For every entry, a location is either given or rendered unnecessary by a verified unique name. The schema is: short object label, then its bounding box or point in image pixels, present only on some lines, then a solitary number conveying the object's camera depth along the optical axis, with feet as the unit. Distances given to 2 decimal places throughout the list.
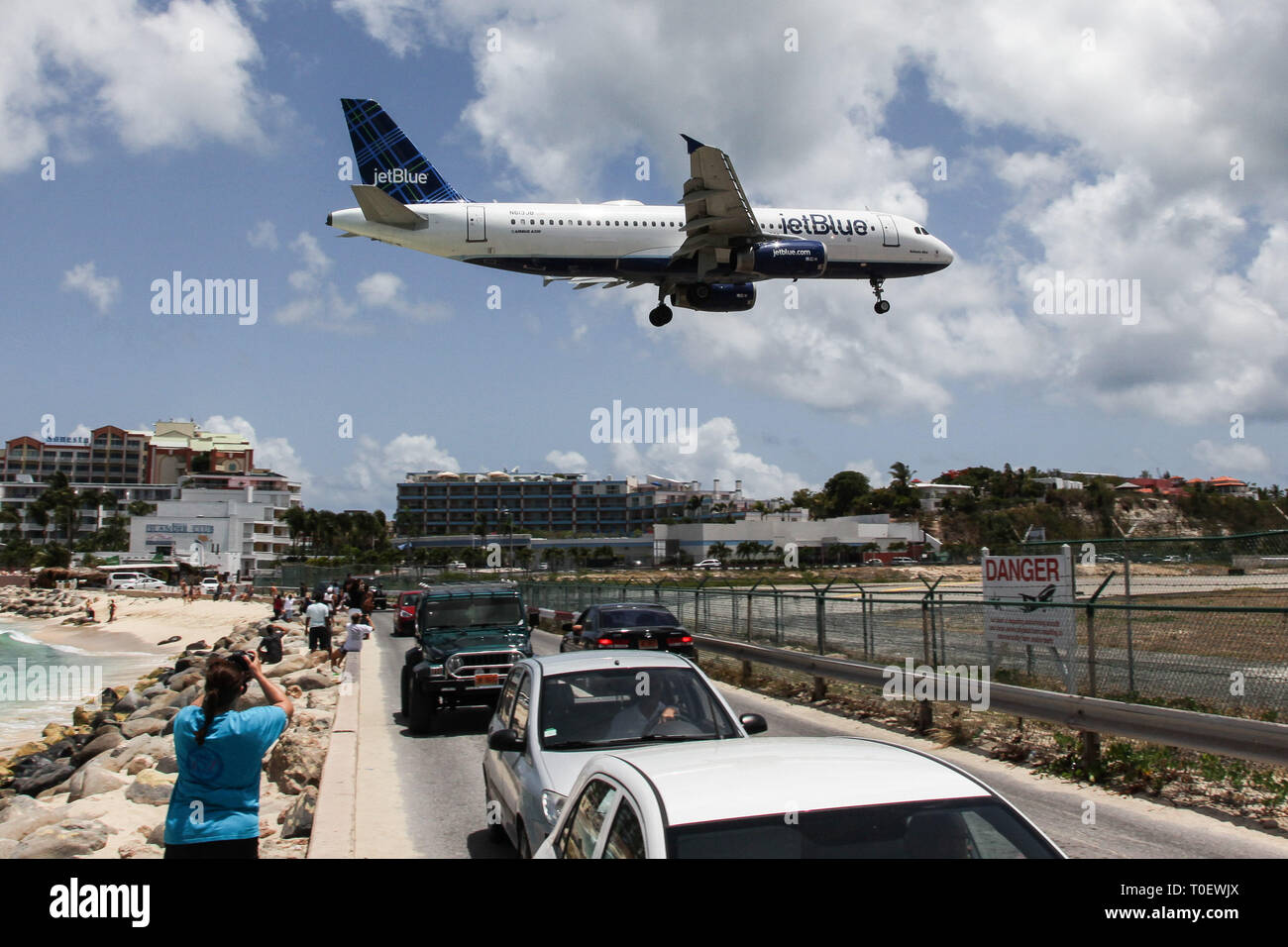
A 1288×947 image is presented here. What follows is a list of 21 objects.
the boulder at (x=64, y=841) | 27.40
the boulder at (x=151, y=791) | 37.98
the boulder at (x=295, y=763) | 34.96
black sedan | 57.82
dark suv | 43.45
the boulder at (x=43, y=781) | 53.52
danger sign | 38.60
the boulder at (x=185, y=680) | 79.97
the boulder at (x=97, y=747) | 59.11
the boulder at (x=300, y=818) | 27.32
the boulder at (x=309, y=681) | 64.69
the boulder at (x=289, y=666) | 73.15
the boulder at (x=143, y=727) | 62.64
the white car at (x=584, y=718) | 20.44
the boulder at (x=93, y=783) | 40.60
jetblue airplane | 94.07
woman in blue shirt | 15.42
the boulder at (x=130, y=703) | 83.32
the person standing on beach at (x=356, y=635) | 71.97
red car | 107.14
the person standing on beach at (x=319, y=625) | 81.35
